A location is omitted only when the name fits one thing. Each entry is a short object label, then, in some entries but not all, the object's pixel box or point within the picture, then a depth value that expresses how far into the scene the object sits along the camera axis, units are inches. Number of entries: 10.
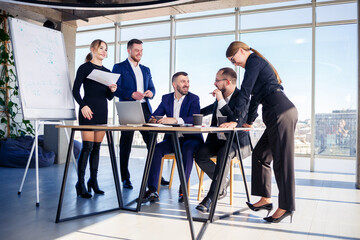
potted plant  256.1
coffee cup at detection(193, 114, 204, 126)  100.7
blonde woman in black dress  131.9
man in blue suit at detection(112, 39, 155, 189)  151.2
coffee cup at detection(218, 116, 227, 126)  109.3
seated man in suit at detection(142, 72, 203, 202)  128.0
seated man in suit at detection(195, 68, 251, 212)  115.6
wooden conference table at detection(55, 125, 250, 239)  84.7
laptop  103.4
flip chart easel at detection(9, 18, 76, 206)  127.6
